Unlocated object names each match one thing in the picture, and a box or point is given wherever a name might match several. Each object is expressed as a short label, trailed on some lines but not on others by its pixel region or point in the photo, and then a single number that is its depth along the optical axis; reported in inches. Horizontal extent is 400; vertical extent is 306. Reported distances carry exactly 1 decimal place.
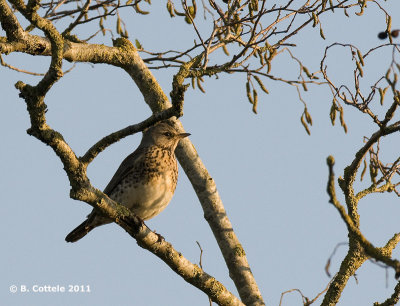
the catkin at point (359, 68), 450.3
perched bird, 562.6
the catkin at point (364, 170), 455.2
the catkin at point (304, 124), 476.9
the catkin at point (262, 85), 486.2
